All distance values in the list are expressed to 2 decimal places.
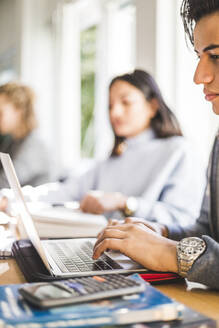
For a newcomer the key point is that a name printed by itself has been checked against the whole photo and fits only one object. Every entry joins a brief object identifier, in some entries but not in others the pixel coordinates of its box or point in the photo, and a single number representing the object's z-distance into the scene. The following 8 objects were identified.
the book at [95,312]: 0.50
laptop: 0.78
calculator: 0.54
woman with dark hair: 1.65
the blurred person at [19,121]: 2.91
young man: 0.78
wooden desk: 0.66
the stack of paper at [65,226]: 1.18
